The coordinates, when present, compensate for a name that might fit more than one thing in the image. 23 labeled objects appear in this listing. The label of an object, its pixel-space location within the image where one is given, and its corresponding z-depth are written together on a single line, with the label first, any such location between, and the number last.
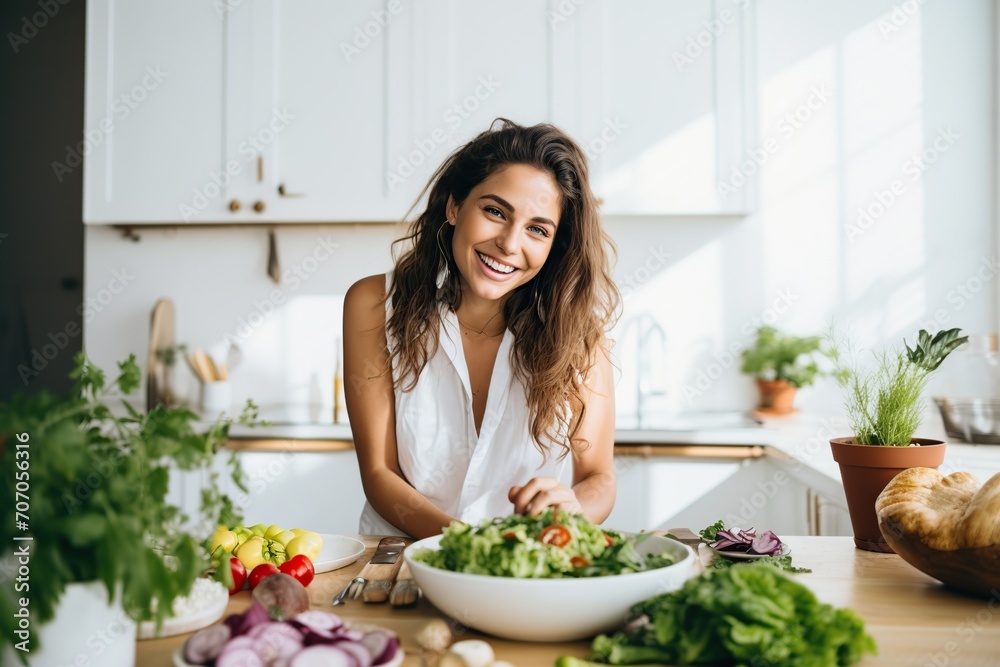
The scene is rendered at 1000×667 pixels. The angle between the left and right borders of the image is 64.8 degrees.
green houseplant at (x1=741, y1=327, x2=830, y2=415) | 3.02
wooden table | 0.79
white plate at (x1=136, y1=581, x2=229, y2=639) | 0.84
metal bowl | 2.34
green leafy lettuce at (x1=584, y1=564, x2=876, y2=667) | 0.70
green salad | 0.82
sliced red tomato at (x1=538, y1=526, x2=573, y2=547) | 0.86
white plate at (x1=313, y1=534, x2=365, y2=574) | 1.13
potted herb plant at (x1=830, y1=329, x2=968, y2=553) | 1.18
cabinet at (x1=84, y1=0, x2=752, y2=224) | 2.88
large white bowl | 0.78
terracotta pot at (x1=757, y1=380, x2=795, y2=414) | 3.04
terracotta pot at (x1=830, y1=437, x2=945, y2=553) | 1.17
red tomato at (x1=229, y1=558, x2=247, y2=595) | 1.01
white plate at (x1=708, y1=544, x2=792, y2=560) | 1.10
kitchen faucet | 3.21
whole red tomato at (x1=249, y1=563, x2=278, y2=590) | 1.02
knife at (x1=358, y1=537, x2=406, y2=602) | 0.97
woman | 1.62
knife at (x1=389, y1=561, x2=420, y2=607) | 0.95
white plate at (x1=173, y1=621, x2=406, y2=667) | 0.70
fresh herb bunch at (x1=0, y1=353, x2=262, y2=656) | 0.60
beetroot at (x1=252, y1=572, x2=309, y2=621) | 0.84
